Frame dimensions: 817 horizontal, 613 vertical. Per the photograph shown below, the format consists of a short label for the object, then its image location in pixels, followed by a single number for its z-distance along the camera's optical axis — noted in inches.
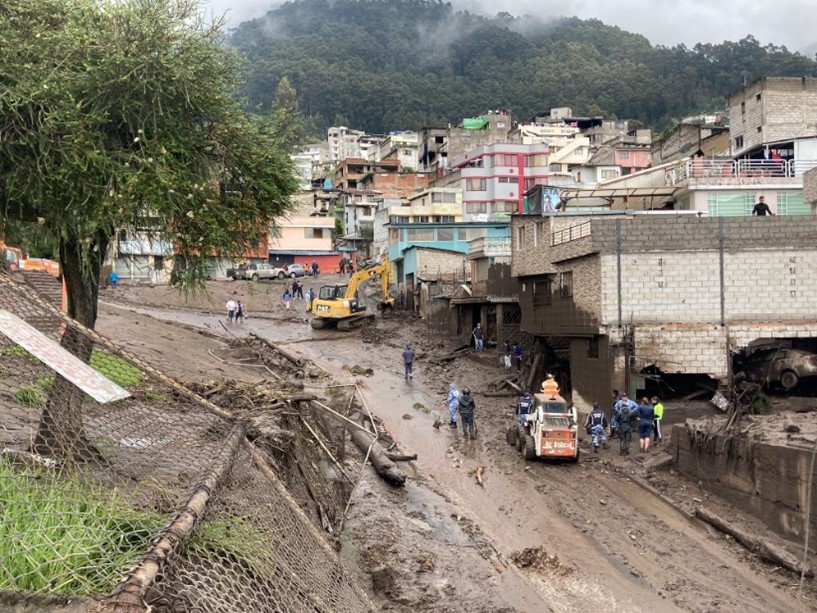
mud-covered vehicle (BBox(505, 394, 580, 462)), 812.6
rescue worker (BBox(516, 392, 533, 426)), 900.6
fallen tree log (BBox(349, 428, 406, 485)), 733.3
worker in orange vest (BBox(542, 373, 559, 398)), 872.5
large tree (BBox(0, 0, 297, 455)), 372.8
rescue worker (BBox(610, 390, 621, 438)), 881.5
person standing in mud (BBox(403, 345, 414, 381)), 1314.0
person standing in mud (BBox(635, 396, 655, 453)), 852.6
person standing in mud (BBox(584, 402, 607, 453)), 877.2
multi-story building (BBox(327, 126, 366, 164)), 5492.1
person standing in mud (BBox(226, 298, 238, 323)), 1764.3
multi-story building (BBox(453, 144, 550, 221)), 2539.4
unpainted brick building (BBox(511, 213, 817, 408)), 956.0
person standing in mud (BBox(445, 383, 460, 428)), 1028.5
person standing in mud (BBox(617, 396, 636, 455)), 847.1
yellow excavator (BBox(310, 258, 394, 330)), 1695.4
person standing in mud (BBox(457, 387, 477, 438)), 949.2
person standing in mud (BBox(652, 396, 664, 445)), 888.9
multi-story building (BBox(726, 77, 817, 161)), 1796.3
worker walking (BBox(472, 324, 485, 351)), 1534.2
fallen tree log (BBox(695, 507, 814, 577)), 546.9
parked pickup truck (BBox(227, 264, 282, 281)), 2260.1
